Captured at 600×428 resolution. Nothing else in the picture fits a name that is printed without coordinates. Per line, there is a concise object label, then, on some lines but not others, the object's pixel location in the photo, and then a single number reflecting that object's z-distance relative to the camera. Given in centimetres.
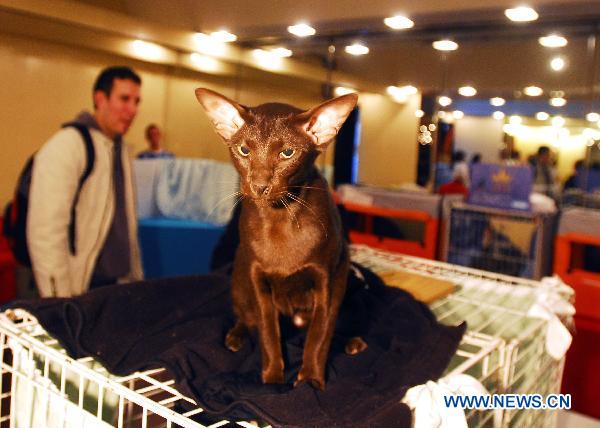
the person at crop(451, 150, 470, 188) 279
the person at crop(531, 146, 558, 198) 253
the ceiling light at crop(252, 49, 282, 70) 325
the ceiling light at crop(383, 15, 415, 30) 232
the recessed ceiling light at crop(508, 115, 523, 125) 260
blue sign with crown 217
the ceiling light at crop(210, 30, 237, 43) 278
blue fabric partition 267
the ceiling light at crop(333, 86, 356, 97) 314
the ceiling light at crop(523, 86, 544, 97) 256
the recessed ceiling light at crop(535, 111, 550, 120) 257
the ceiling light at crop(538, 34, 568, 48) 248
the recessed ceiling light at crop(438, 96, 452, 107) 282
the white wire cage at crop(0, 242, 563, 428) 62
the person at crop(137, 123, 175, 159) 317
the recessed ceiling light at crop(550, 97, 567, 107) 252
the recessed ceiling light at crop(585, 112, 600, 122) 246
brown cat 65
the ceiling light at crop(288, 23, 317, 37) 251
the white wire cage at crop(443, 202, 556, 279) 215
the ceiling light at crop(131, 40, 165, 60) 302
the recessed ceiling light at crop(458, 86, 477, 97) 271
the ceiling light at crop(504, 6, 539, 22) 213
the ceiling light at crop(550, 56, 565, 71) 251
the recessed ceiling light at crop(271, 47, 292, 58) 319
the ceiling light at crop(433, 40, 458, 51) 274
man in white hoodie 151
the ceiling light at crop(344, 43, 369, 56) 300
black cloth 58
